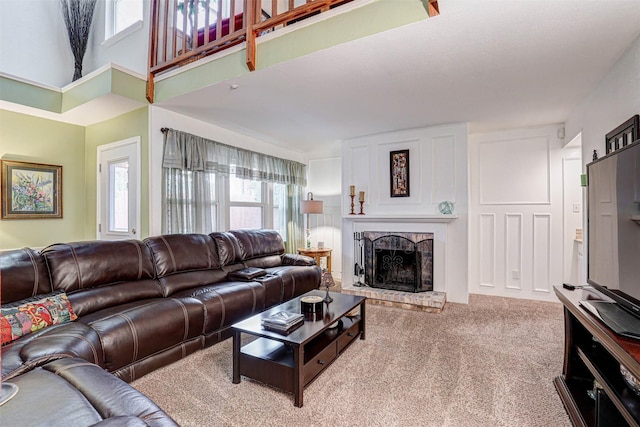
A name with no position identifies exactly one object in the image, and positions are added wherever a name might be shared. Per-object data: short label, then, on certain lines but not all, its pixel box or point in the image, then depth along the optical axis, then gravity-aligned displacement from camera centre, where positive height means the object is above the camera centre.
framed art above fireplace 4.26 +0.56
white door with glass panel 3.57 +0.27
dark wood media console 1.14 -0.73
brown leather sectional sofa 1.29 -0.66
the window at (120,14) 3.97 +2.62
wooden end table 4.85 -0.62
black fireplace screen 4.08 -0.65
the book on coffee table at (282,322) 1.96 -0.71
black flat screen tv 1.33 -0.07
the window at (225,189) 3.58 +0.35
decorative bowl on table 2.40 -0.94
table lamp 4.88 +0.11
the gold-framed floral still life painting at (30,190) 3.38 +0.28
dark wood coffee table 1.84 -0.94
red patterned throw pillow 1.70 -0.60
